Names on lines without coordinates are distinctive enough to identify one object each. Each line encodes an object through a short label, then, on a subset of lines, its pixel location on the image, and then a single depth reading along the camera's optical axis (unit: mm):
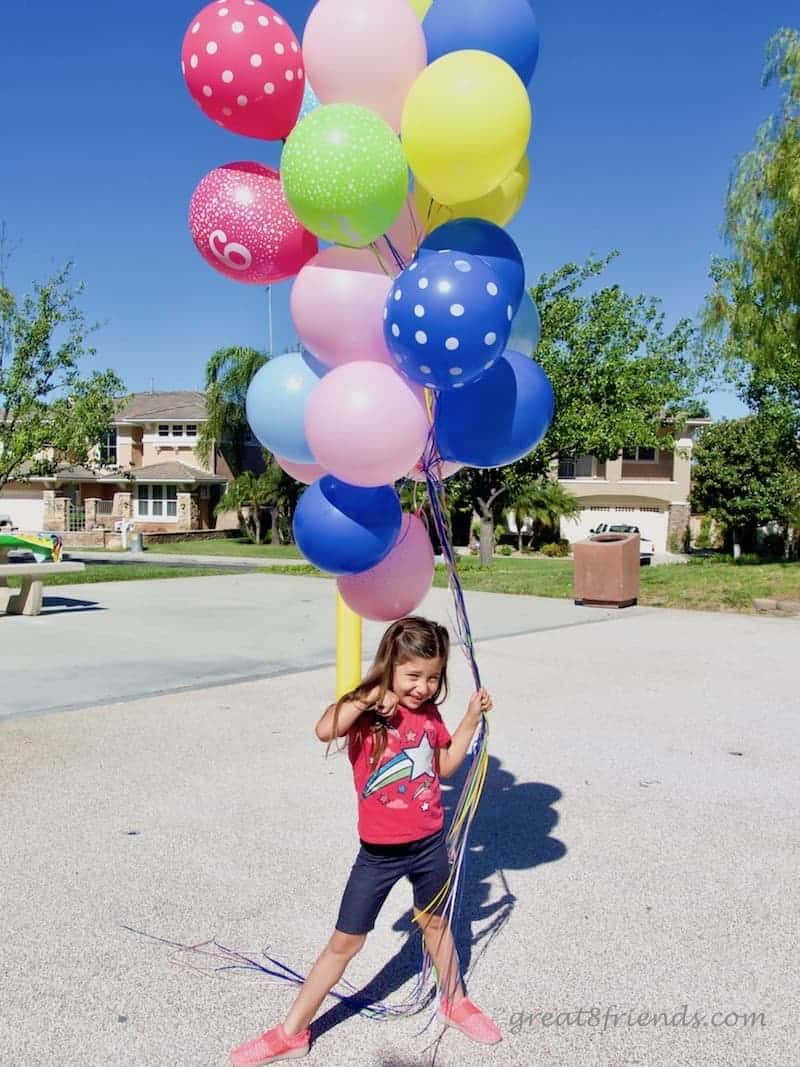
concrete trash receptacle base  13617
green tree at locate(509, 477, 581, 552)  34038
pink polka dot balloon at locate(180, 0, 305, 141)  3439
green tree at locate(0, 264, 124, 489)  17672
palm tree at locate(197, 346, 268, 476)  39719
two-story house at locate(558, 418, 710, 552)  41188
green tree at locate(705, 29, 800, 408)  15469
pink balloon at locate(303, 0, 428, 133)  3352
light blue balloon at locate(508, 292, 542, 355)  3670
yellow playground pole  4812
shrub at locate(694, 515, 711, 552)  41719
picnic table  11992
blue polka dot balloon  2957
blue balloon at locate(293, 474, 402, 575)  3348
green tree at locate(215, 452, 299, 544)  38906
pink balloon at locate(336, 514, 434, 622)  3512
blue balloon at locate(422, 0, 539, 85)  3424
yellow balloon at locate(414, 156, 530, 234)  3561
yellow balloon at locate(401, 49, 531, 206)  3104
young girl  2867
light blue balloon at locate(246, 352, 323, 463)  3619
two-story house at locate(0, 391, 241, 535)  42031
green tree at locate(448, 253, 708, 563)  24141
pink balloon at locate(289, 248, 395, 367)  3354
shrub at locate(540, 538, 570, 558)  36625
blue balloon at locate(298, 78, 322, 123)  3750
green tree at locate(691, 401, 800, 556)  33438
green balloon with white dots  3143
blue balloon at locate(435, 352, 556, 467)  3363
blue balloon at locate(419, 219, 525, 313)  3266
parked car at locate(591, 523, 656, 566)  32788
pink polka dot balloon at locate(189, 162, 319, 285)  3562
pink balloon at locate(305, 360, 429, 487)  3139
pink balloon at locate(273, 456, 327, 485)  3826
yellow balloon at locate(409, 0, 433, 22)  3789
